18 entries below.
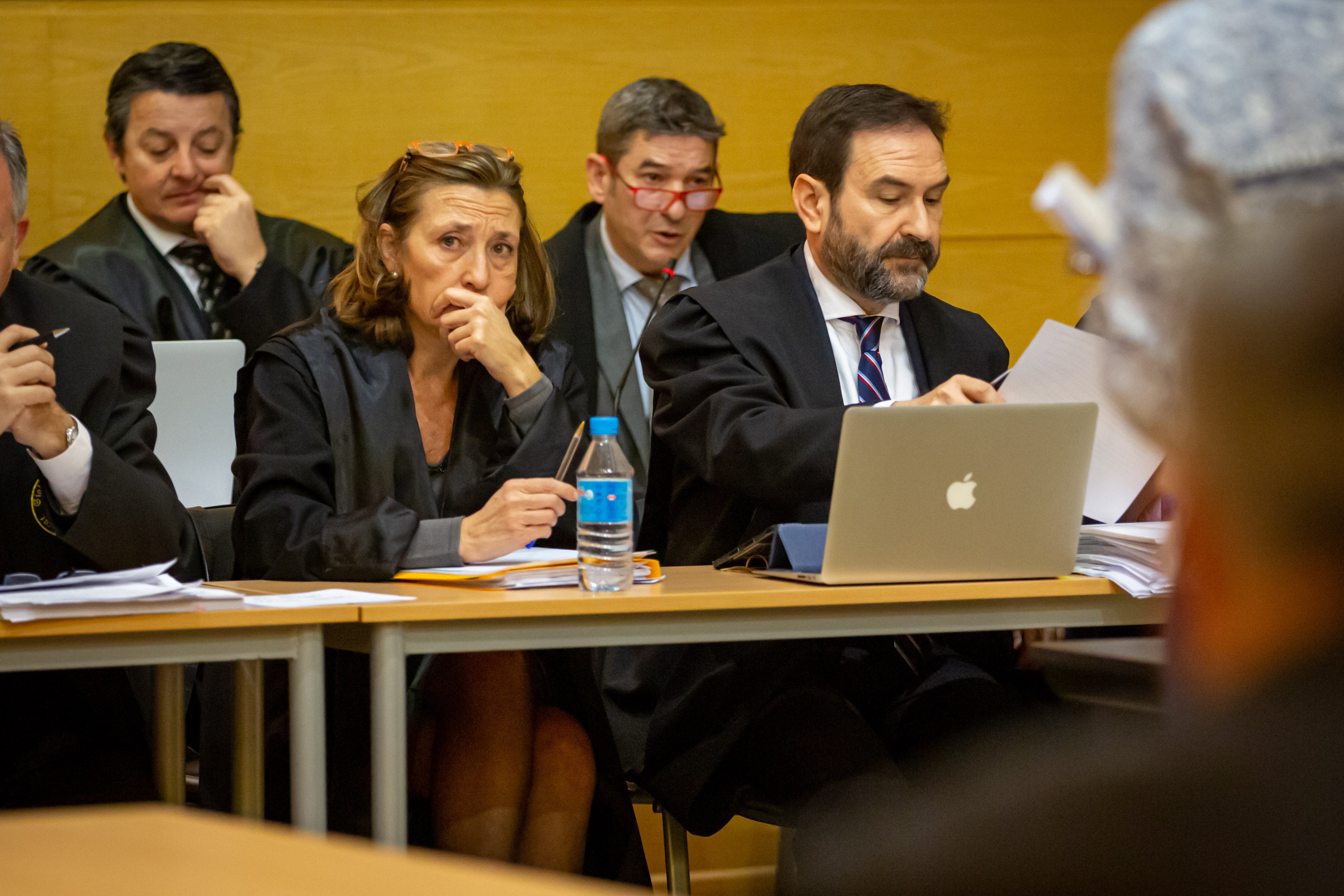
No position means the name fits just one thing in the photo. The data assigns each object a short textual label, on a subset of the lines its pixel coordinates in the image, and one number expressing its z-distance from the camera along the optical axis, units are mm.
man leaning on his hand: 8469
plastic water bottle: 7078
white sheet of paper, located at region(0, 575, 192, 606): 6817
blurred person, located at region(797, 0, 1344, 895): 2699
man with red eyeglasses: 8804
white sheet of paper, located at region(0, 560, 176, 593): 6869
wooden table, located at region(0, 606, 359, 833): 6837
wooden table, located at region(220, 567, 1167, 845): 6941
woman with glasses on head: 7302
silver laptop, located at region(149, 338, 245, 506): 7865
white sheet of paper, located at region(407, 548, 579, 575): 7241
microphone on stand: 8091
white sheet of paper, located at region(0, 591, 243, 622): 6824
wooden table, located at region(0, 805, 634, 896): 4577
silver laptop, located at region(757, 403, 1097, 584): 7013
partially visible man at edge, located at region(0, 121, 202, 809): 7198
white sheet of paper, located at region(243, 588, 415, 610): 6966
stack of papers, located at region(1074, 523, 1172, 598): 7088
